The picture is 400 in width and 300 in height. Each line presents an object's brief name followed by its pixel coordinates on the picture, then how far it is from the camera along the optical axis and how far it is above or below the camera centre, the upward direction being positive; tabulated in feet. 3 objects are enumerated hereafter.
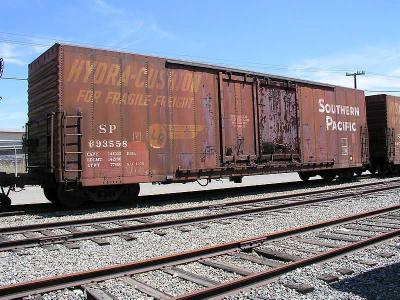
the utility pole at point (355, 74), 187.93 +34.68
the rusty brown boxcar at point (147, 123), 35.65 +3.52
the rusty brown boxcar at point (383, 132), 71.36 +3.99
